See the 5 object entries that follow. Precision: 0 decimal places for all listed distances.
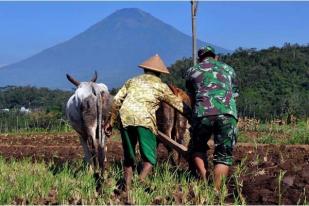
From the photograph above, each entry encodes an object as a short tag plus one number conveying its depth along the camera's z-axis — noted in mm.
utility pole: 18258
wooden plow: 9478
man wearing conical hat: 9309
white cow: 11517
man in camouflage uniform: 8728
